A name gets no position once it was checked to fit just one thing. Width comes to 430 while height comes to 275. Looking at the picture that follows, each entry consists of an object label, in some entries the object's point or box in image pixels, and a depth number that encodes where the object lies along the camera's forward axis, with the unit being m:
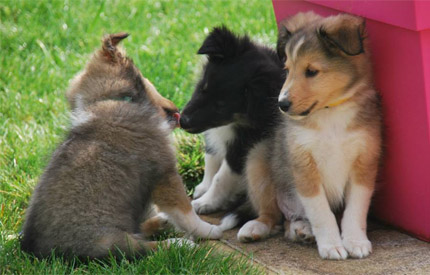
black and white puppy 9.17
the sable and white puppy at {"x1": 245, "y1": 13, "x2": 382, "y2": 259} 7.71
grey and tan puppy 7.60
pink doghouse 7.46
